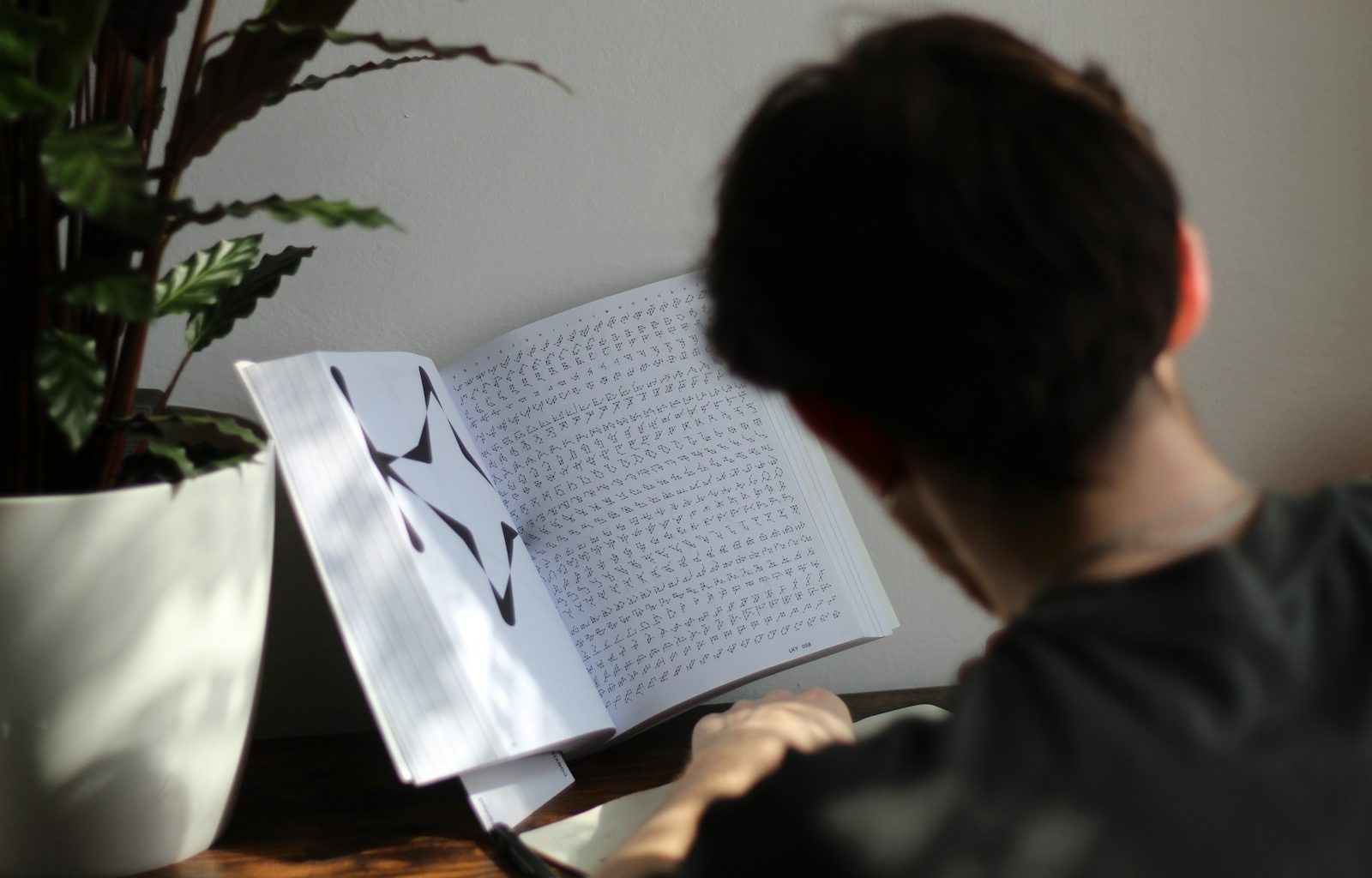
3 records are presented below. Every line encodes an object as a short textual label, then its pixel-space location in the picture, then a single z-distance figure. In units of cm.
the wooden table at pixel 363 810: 151
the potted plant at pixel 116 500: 141
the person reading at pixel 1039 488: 124
